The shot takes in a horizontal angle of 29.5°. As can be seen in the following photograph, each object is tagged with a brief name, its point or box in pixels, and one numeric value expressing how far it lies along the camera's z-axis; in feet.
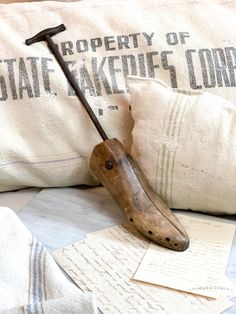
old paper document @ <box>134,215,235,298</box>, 2.48
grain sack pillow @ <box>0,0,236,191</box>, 3.29
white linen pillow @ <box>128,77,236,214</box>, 2.89
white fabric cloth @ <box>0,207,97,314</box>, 2.11
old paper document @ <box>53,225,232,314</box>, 2.35
